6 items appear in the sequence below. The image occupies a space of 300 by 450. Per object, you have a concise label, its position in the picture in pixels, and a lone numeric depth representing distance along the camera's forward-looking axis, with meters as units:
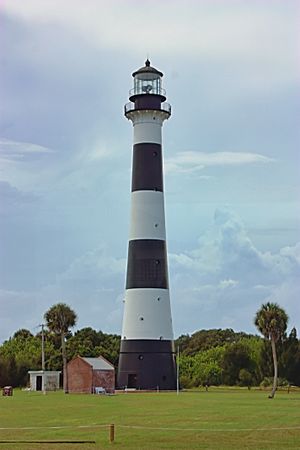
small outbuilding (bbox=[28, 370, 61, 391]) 68.44
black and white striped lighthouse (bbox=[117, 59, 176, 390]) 59.72
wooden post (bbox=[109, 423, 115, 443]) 24.52
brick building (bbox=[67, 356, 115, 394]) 62.22
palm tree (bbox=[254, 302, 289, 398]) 56.09
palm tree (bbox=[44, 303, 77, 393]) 66.69
